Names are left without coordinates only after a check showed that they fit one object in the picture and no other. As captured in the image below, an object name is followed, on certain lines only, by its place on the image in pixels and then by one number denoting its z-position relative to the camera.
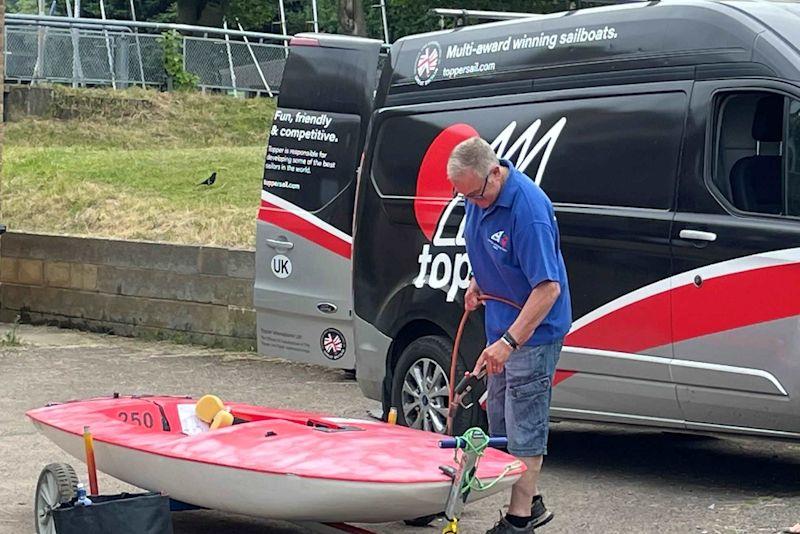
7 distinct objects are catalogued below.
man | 6.46
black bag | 6.22
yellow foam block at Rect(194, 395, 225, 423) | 7.43
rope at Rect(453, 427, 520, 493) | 5.95
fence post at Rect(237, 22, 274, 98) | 28.08
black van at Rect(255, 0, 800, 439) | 7.45
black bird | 18.80
